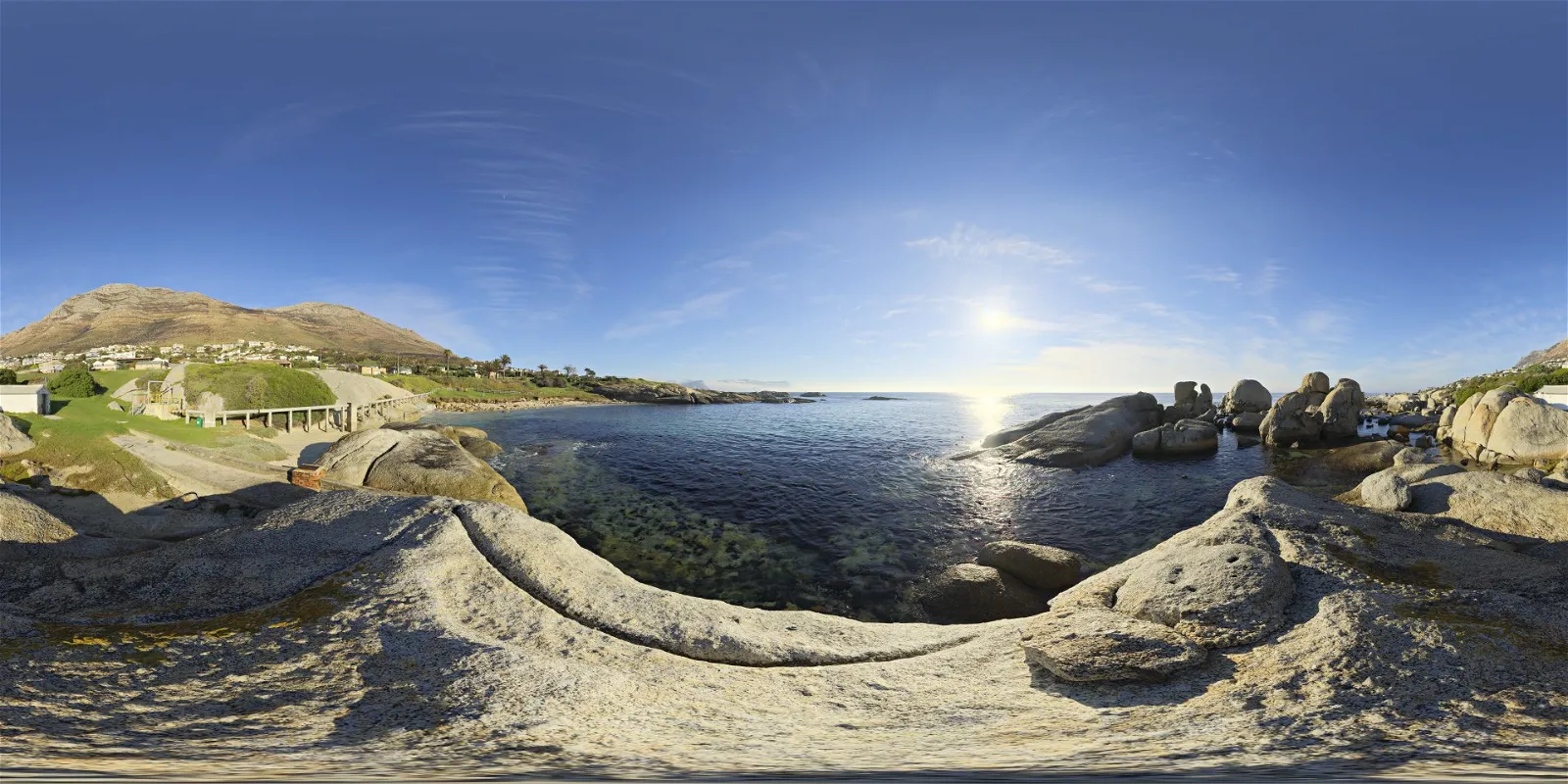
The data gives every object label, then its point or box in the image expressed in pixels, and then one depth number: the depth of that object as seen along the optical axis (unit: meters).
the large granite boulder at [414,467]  20.66
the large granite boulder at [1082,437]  36.06
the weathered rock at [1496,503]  11.73
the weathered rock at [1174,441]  37.56
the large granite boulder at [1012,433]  41.44
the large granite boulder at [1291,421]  41.53
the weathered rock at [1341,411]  40.56
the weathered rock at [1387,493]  14.29
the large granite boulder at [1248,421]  47.66
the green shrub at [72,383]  27.69
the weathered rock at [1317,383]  44.09
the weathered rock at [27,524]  11.25
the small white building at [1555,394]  42.81
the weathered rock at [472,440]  38.16
